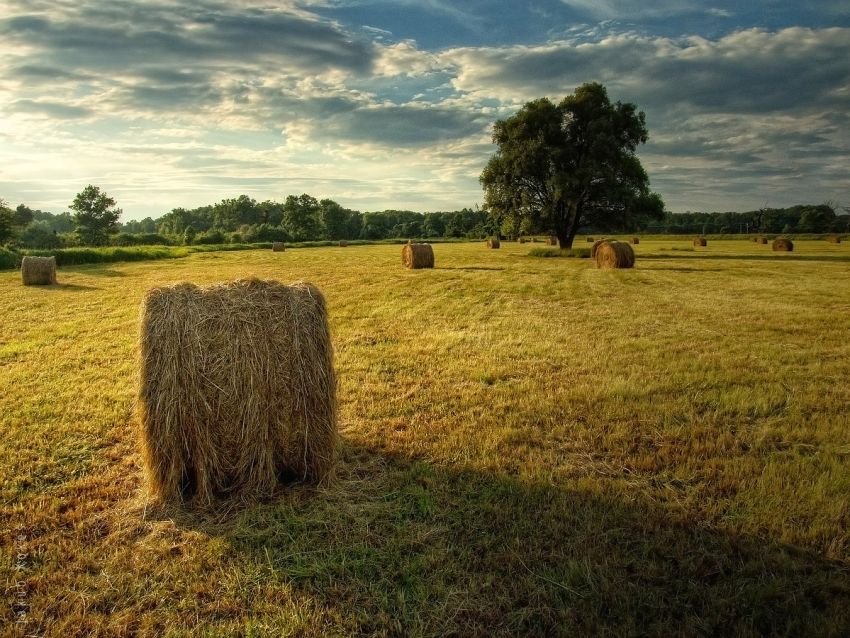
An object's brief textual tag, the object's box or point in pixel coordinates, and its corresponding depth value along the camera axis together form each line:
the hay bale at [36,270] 22.77
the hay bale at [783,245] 41.50
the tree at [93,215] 76.31
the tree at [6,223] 51.06
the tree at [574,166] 34.19
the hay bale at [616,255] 26.69
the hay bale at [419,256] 27.77
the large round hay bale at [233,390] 4.82
